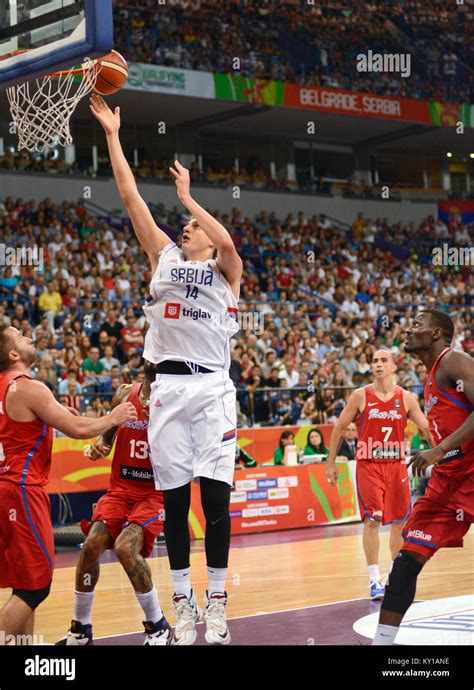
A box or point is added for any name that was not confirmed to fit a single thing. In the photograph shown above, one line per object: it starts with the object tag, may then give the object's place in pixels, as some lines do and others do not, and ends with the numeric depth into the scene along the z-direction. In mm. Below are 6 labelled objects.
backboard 6301
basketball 6969
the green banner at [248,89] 26859
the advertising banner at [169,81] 25141
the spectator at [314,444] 16688
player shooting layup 5797
